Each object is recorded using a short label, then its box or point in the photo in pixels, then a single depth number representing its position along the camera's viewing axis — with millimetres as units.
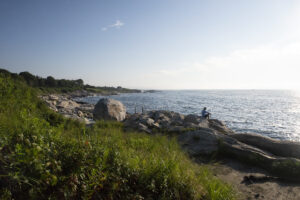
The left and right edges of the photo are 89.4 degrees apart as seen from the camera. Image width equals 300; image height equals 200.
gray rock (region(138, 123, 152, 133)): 10976
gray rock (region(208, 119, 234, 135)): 16141
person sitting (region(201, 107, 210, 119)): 18877
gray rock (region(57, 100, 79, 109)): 32244
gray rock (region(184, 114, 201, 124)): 16834
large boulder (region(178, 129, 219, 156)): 7723
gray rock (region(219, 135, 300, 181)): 5676
